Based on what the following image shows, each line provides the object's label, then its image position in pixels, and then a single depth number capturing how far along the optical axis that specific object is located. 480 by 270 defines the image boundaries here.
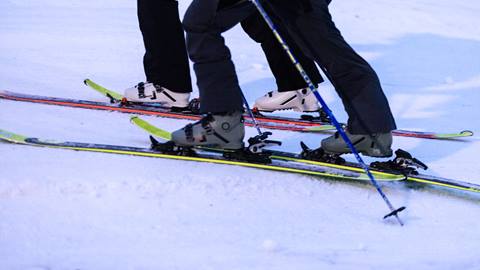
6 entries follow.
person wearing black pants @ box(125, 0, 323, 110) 9.02
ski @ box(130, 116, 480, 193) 6.96
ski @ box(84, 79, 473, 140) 9.41
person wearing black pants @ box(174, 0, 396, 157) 6.52
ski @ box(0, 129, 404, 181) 6.96
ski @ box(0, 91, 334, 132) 9.52
